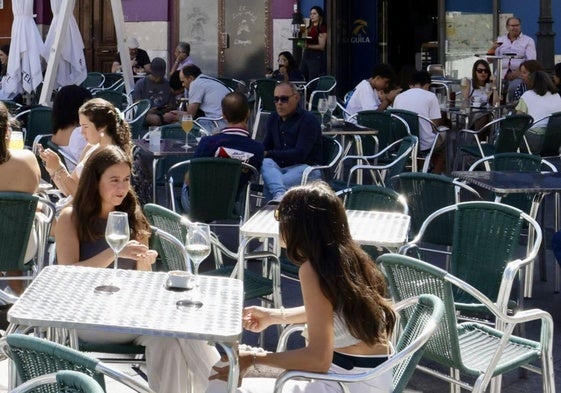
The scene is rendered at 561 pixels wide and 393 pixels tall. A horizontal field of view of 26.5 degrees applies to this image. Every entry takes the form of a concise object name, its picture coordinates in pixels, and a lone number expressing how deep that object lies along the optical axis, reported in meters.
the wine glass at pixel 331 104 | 10.51
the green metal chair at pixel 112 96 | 12.55
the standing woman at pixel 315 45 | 17.47
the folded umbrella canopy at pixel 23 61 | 13.30
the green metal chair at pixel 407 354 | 3.57
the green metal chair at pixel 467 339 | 4.25
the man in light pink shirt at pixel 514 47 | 14.83
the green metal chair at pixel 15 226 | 5.67
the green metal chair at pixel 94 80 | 15.53
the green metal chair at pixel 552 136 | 10.25
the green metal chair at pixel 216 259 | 5.31
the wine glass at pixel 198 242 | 4.39
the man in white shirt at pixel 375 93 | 11.96
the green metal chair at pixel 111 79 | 15.95
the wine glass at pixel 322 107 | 10.39
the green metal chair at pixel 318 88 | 14.35
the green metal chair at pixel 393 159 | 8.46
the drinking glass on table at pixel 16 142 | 7.17
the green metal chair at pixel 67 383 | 2.68
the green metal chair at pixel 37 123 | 10.25
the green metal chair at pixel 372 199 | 6.19
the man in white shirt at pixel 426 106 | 10.90
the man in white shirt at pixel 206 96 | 11.94
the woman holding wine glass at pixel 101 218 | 4.92
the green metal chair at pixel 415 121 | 10.34
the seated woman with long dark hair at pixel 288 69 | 15.30
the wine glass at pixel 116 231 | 4.41
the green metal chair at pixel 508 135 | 9.97
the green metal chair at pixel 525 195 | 6.91
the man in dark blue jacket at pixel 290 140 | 8.48
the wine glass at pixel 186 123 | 8.86
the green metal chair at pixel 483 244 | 5.50
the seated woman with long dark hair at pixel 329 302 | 3.70
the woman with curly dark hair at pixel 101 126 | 6.92
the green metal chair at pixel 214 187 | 7.29
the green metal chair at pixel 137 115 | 10.80
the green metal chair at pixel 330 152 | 8.66
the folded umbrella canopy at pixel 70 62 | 13.09
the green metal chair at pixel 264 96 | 13.65
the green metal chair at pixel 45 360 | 2.90
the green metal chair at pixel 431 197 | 6.53
